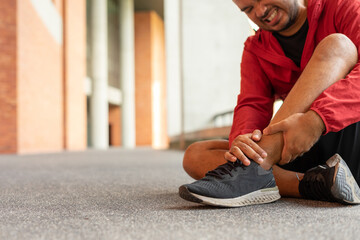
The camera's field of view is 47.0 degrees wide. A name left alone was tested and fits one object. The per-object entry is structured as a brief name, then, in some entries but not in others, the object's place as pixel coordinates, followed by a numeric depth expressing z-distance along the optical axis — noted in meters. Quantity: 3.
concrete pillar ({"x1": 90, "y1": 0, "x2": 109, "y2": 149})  15.88
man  1.22
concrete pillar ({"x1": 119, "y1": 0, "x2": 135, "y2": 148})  19.11
